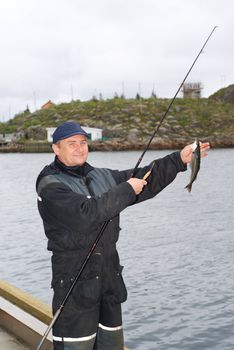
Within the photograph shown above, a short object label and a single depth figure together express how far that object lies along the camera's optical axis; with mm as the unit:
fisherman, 3914
